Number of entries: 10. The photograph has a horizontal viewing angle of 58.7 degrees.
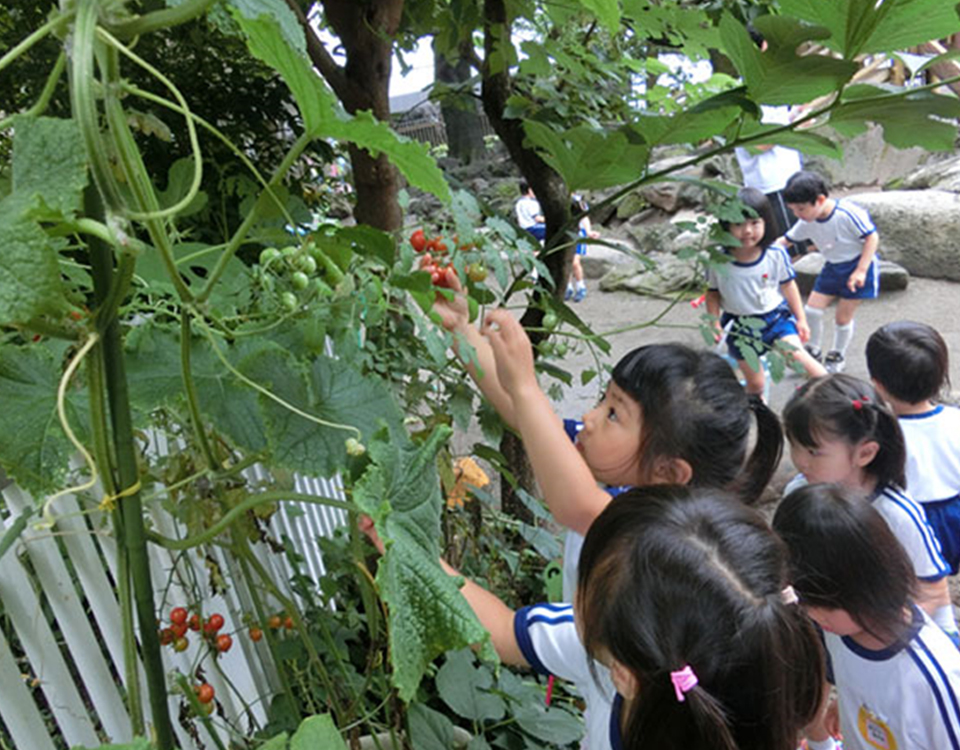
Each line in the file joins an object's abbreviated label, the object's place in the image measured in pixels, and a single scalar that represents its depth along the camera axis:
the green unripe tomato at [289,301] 1.01
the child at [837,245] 5.24
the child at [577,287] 7.91
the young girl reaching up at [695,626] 1.18
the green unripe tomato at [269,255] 1.04
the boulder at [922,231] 7.40
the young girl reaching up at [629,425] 1.64
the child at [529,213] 6.26
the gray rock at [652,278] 7.95
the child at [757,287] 4.38
